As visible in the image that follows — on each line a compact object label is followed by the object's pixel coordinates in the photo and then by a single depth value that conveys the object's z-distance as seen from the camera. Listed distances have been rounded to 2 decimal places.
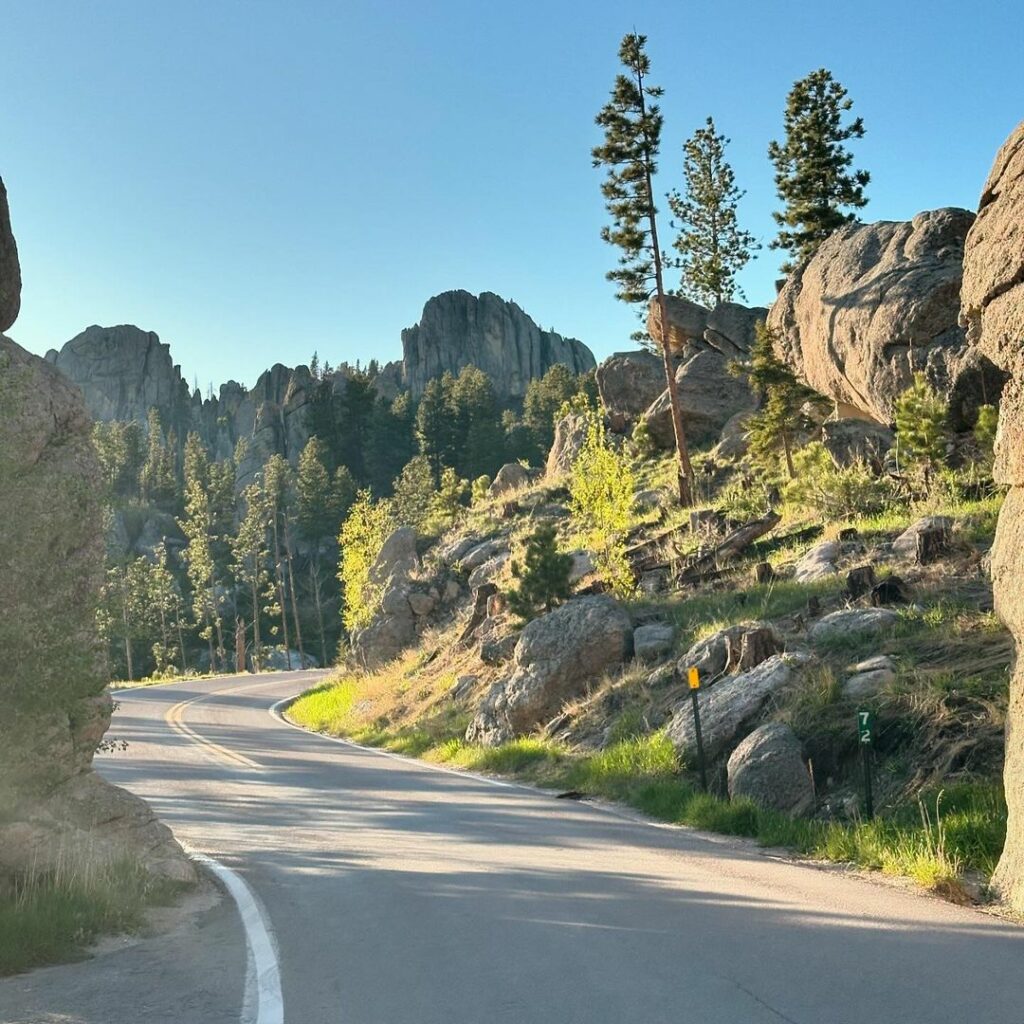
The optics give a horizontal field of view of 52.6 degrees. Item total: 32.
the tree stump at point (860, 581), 16.64
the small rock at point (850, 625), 14.88
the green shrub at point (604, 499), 25.47
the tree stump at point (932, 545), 17.16
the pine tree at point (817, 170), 43.62
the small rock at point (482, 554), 38.56
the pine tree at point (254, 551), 78.56
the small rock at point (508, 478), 49.78
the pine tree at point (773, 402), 30.17
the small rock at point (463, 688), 26.19
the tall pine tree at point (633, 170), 35.75
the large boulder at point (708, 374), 39.25
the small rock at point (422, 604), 39.12
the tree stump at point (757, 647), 15.77
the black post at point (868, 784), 10.57
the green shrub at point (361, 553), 46.47
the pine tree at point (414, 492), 65.44
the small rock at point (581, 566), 29.68
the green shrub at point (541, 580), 25.39
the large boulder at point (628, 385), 44.41
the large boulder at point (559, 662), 20.73
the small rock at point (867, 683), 12.86
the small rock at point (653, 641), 19.75
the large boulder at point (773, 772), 12.09
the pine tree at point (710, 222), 57.91
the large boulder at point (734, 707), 14.16
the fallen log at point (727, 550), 23.25
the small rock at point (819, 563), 19.12
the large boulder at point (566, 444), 44.44
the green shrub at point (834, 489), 22.36
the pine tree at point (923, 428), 20.89
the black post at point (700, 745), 13.55
